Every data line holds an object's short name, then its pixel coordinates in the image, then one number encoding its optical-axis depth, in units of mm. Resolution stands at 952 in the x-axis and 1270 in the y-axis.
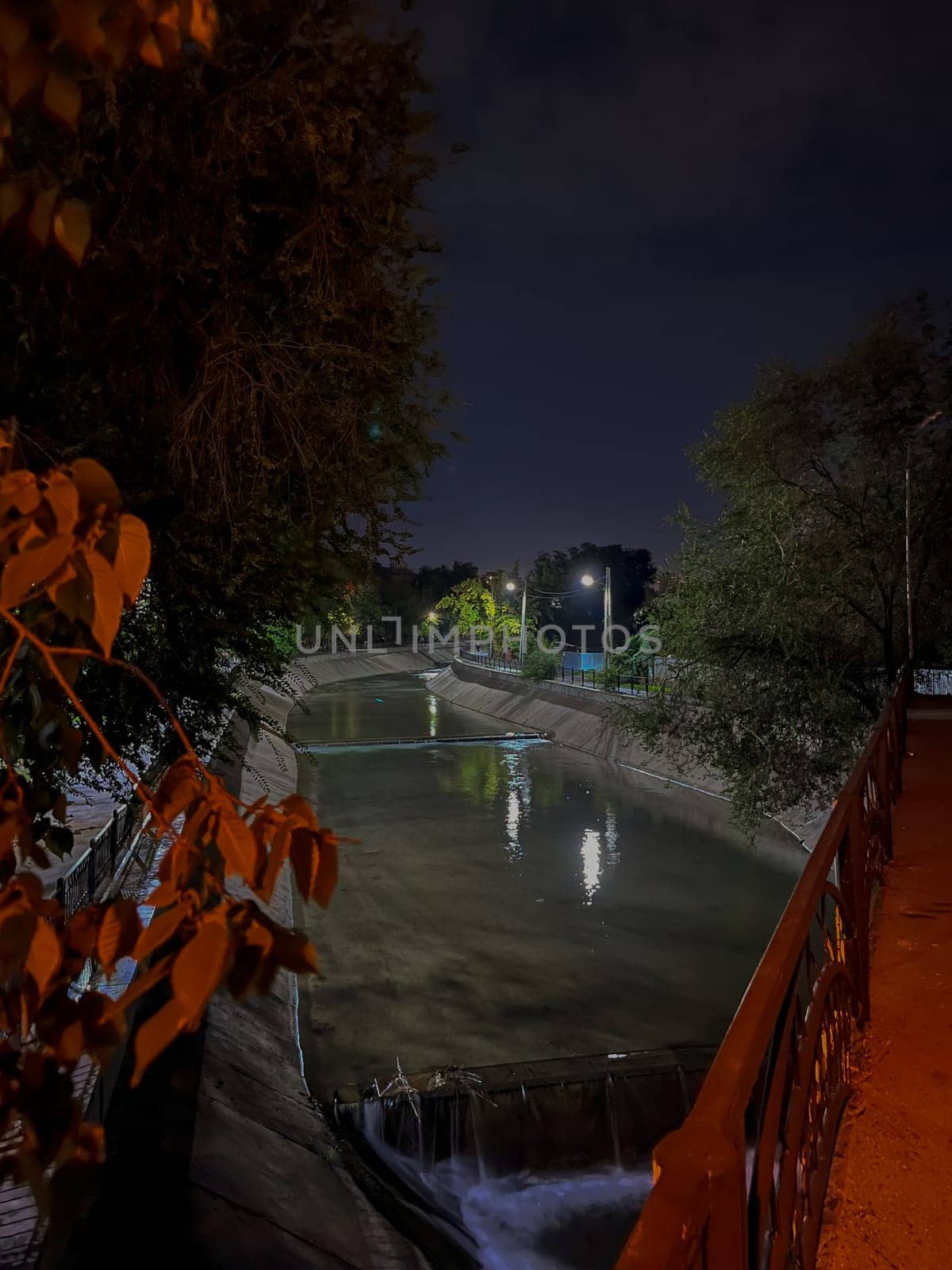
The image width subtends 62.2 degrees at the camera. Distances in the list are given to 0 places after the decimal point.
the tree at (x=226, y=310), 5258
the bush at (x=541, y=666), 49875
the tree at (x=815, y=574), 15625
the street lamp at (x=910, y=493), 13797
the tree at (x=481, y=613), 72938
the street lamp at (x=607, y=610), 39922
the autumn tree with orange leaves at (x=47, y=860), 1704
